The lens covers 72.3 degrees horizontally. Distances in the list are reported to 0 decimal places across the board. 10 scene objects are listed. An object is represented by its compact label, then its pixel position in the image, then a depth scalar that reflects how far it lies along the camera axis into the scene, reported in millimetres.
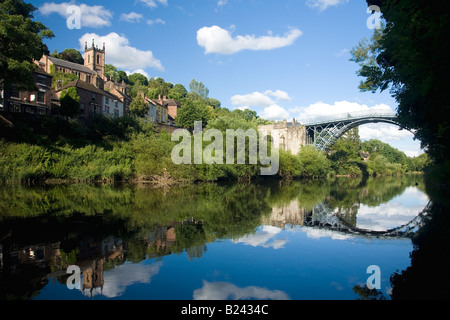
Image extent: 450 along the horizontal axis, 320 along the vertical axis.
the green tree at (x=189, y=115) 59094
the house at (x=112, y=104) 49594
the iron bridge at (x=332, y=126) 51750
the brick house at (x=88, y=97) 43875
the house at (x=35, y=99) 37250
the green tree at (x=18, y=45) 21719
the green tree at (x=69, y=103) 37188
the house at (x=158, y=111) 64250
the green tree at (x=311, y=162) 49688
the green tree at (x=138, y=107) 53869
